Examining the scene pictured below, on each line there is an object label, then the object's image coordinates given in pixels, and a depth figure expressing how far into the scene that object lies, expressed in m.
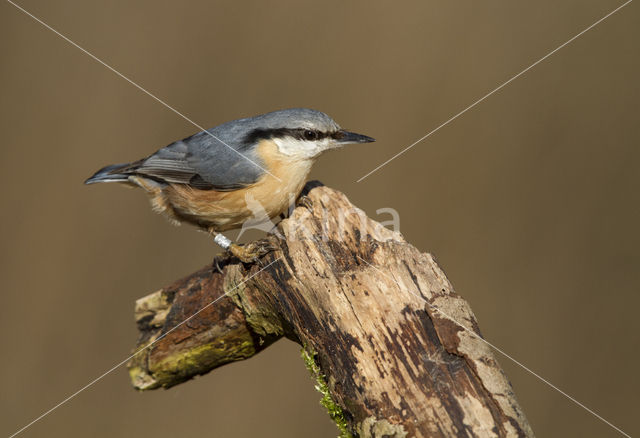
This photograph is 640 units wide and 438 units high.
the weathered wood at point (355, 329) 4.37
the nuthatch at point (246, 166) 4.45
